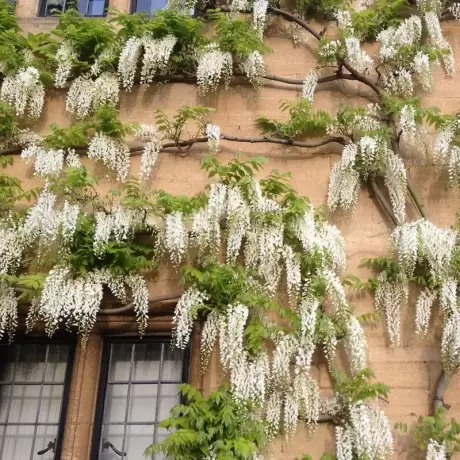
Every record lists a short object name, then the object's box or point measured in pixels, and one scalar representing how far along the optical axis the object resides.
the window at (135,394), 5.04
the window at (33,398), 5.12
